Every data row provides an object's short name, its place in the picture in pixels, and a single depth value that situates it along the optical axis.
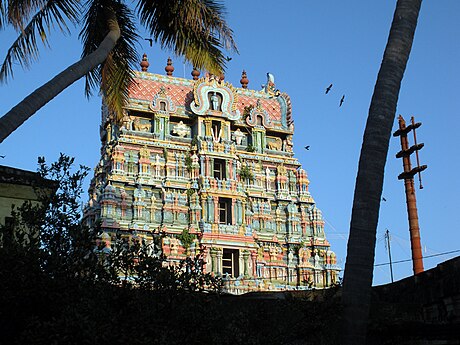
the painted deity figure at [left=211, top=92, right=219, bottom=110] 43.62
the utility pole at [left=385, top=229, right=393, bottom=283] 44.34
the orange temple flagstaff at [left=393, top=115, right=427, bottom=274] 26.77
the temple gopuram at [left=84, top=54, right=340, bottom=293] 39.72
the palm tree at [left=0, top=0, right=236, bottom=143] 13.80
